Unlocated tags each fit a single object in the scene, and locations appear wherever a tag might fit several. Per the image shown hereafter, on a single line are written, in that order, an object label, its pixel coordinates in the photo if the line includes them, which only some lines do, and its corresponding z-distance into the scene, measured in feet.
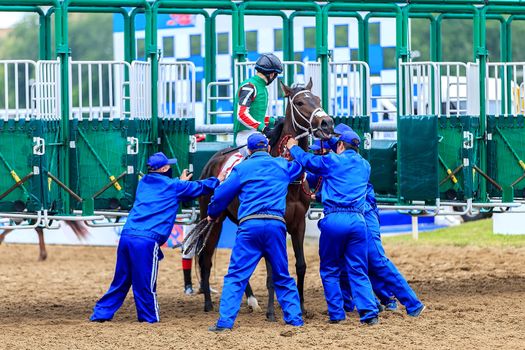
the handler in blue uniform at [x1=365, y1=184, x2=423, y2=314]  63.72
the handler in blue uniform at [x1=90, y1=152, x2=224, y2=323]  63.31
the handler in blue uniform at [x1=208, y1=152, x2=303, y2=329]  59.41
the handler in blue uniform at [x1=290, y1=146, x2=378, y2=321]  60.54
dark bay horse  62.95
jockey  65.92
